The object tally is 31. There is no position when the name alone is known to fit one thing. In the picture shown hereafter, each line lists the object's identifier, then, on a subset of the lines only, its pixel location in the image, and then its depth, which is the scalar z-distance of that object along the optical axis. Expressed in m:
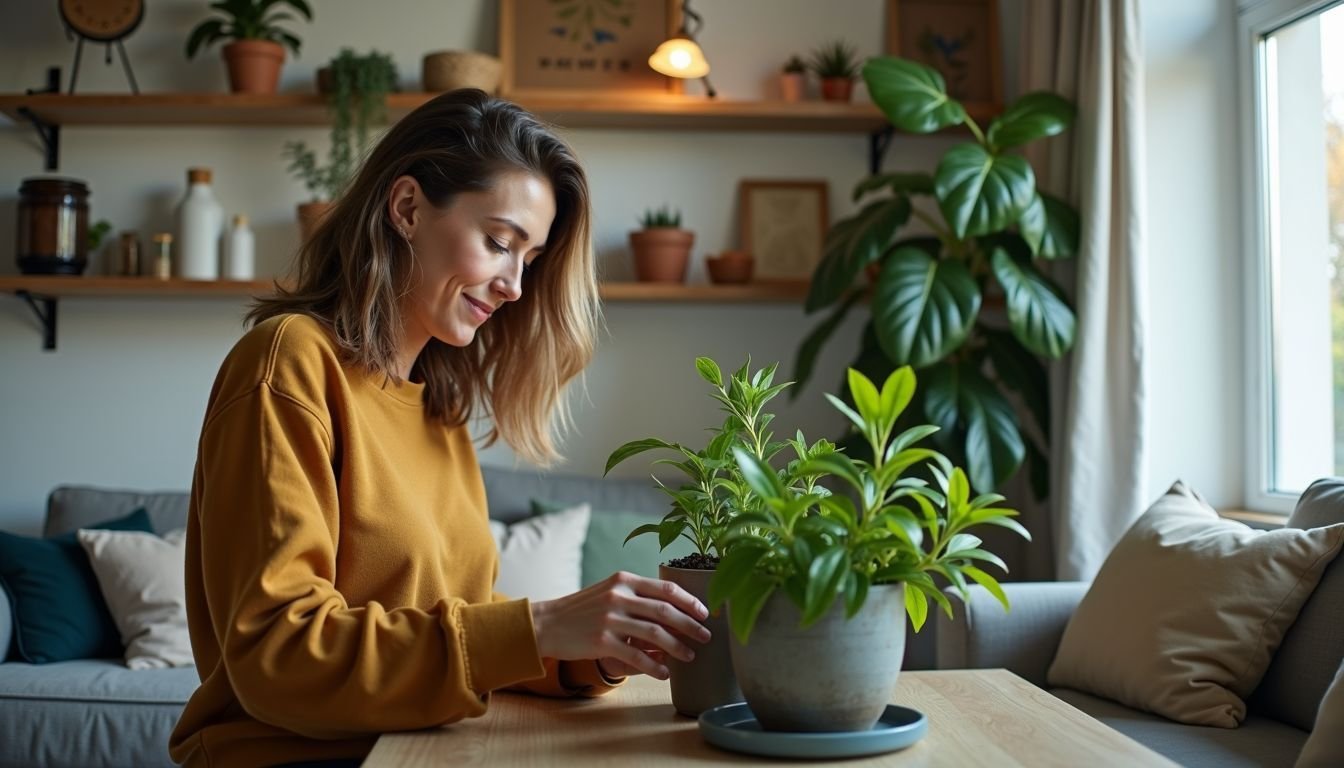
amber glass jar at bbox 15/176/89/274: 3.57
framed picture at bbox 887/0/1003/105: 3.88
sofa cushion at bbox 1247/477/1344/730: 2.03
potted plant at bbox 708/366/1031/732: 1.02
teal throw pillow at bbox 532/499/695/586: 3.23
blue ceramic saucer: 1.05
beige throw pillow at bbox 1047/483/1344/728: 2.11
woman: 1.16
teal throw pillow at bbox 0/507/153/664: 2.92
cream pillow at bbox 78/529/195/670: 2.90
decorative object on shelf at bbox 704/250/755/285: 3.68
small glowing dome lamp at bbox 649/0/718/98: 3.46
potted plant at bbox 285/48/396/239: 3.52
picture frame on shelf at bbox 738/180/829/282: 3.85
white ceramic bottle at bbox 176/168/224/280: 3.62
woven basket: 3.54
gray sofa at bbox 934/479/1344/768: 1.97
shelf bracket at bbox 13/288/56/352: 3.75
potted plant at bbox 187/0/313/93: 3.58
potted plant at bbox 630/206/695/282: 3.63
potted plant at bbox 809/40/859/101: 3.70
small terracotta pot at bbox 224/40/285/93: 3.57
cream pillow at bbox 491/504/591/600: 3.12
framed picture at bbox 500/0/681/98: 3.74
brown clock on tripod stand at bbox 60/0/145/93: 3.63
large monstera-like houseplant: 3.02
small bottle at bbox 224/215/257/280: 3.64
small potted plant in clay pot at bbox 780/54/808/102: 3.74
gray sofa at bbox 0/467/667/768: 2.66
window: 3.02
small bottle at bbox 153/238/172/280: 3.63
